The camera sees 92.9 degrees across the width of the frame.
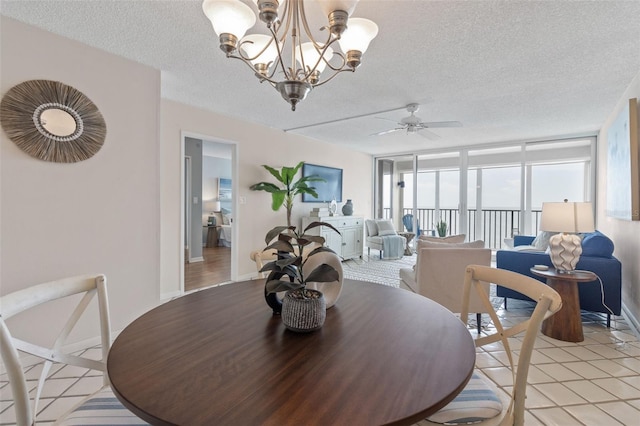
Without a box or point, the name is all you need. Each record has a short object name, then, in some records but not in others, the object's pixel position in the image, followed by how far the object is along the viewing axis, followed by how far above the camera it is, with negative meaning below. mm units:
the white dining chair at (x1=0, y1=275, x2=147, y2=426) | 919 -495
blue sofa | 2787 -511
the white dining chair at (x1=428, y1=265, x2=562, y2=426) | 998 -649
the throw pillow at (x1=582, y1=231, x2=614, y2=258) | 2902 -311
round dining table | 656 -423
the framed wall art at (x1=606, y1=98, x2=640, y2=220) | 2658 +484
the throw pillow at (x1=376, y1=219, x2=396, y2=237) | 6500 -328
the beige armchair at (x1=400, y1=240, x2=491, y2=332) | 2645 -511
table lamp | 2586 -108
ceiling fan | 3566 +1059
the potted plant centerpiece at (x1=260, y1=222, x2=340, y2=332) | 1048 -260
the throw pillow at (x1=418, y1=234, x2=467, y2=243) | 3066 -262
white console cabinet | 5345 -392
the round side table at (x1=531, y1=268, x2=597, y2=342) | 2555 -808
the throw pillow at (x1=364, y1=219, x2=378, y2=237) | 6547 -330
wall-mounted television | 5629 +567
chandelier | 1354 +907
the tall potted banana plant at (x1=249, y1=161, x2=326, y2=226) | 4533 +369
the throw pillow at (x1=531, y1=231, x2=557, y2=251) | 3944 -360
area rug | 4660 -980
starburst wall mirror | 2055 +644
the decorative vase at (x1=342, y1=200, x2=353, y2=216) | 6129 +70
